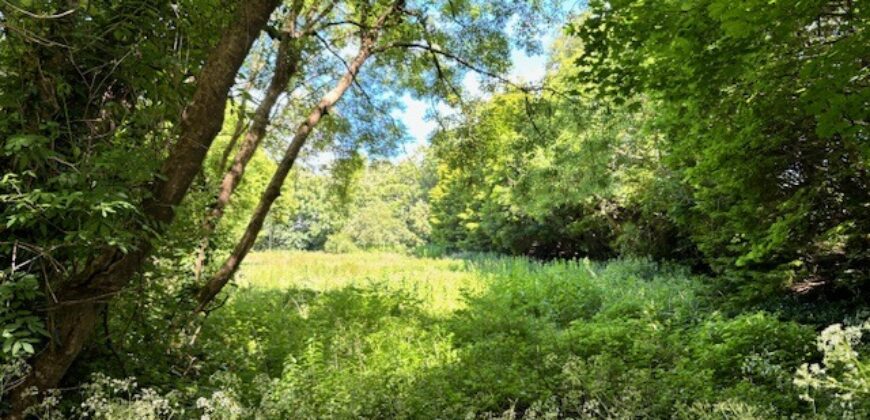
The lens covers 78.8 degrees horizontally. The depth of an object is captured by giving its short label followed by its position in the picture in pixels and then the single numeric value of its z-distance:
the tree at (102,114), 2.70
